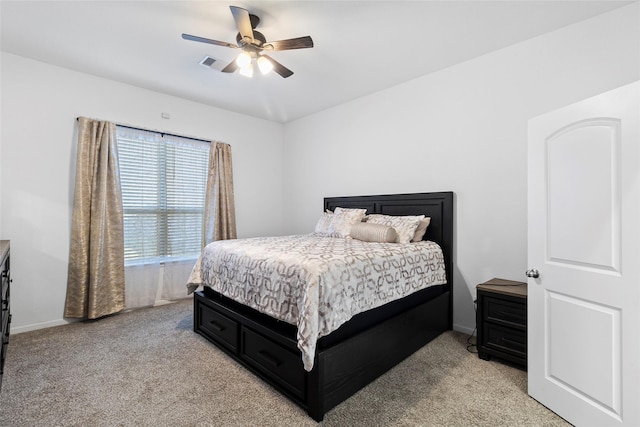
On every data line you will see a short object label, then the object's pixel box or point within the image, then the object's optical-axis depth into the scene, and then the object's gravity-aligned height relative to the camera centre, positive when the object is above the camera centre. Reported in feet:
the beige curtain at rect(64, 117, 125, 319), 10.21 -0.57
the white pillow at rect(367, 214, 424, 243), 9.50 -0.37
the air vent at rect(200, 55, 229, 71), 8.79 +4.97
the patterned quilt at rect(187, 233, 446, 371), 5.56 -1.49
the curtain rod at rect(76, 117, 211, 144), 11.43 +3.51
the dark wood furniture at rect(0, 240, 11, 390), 6.44 -2.06
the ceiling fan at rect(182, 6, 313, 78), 6.70 +4.30
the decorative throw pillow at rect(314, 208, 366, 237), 10.96 -0.34
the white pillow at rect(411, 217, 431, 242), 9.86 -0.59
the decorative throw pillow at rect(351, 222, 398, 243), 9.29 -0.65
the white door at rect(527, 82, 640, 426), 4.65 -0.86
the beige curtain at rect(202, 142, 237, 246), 13.66 +0.75
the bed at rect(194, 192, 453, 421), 5.75 -3.04
